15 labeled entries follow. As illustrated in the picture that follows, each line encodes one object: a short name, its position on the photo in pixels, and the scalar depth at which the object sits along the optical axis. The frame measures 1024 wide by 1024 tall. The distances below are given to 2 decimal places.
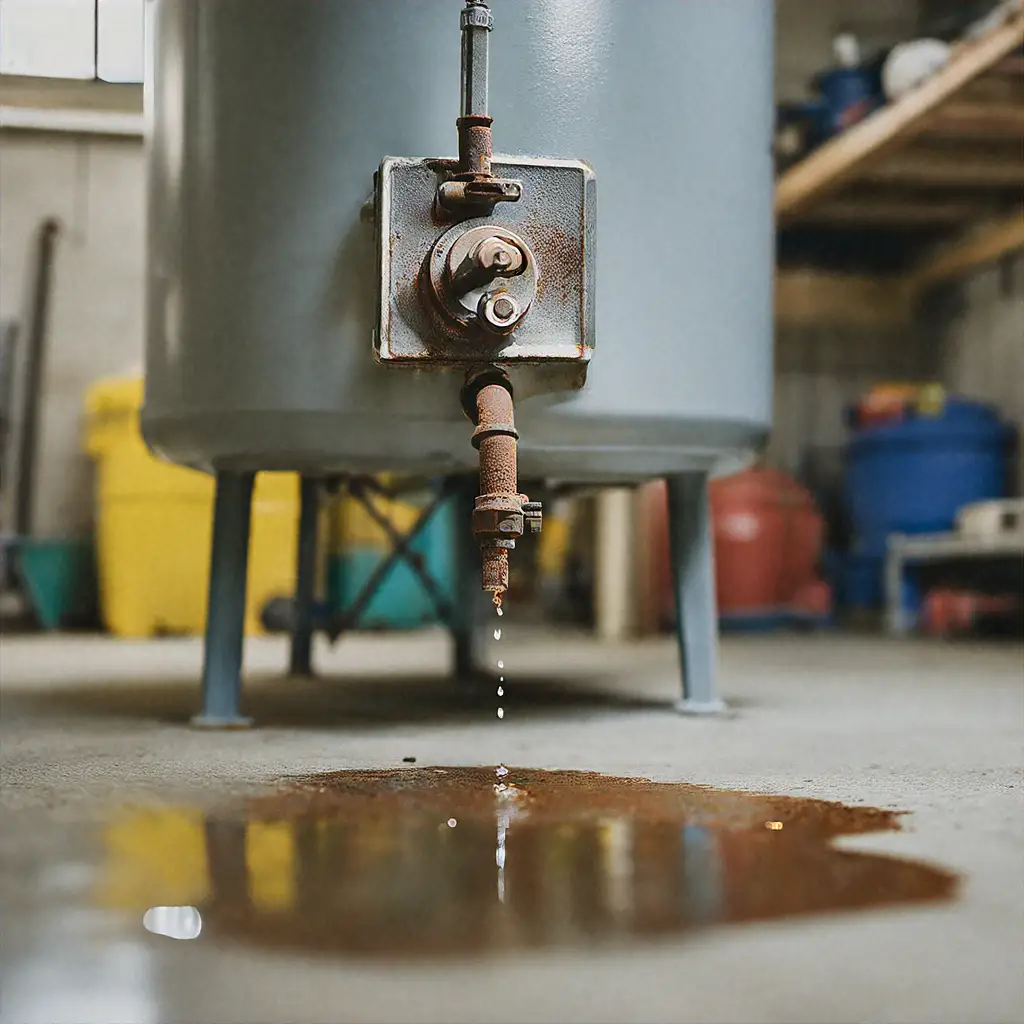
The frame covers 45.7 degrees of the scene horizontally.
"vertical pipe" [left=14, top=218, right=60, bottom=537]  4.05
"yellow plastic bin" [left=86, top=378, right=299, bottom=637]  3.76
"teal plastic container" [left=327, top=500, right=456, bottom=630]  3.87
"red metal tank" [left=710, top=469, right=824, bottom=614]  3.97
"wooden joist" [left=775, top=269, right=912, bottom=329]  4.65
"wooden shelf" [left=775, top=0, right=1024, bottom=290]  3.01
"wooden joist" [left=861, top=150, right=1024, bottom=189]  3.70
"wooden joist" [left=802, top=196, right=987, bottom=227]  4.18
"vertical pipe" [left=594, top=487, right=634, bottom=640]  3.65
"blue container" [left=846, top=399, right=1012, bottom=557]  3.90
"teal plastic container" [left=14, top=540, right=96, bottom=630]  3.91
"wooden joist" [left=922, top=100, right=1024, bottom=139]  3.22
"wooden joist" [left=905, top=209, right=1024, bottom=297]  3.97
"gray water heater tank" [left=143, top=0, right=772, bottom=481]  1.38
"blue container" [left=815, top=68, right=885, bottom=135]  3.55
